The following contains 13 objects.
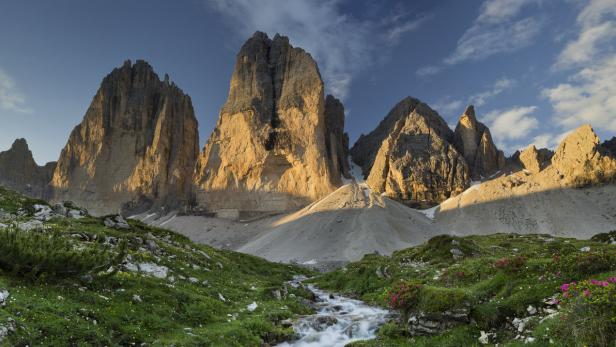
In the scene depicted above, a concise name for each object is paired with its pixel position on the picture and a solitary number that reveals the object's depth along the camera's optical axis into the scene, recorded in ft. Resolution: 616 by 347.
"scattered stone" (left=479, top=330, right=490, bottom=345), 48.37
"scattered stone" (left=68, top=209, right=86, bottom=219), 136.05
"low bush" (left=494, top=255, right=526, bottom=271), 64.59
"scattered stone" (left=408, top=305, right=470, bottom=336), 55.52
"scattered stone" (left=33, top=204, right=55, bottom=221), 118.81
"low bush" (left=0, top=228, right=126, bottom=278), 54.03
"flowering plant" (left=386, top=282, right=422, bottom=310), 62.08
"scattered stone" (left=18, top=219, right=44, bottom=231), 94.45
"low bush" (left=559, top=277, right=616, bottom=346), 37.78
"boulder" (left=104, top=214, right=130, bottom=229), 128.39
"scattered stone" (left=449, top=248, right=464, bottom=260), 140.56
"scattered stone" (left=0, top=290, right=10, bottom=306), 44.70
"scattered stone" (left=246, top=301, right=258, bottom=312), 81.35
